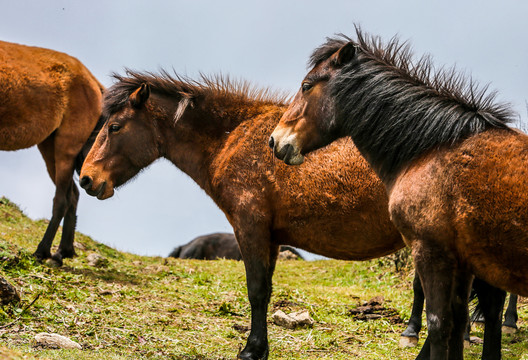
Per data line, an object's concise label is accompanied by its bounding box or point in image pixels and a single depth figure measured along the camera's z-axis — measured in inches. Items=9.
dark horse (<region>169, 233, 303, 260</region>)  1449.3
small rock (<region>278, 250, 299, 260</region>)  1205.7
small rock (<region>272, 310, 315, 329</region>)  559.8
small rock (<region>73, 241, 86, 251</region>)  853.2
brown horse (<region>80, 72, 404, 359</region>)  431.9
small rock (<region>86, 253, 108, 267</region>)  746.8
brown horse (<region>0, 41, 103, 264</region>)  681.6
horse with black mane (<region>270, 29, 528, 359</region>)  304.6
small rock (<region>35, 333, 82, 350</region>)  407.5
